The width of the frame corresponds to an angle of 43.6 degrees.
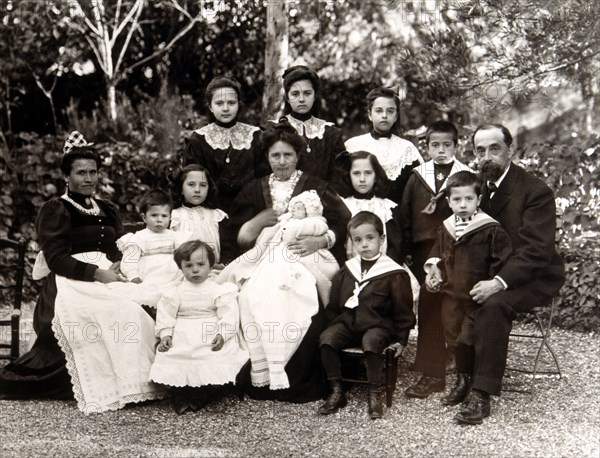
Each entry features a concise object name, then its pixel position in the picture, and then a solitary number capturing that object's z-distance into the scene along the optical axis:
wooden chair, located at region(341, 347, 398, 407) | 4.31
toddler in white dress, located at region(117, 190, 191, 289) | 4.68
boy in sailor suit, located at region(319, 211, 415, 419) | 4.35
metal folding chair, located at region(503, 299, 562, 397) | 4.67
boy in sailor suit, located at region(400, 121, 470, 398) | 4.62
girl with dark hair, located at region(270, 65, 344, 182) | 5.29
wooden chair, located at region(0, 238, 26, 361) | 4.98
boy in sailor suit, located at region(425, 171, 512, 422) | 4.29
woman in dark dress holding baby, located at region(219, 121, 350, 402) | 4.46
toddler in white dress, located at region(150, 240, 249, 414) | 4.26
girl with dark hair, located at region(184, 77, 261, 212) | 5.33
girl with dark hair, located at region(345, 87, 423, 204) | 5.19
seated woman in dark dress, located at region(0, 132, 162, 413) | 4.39
